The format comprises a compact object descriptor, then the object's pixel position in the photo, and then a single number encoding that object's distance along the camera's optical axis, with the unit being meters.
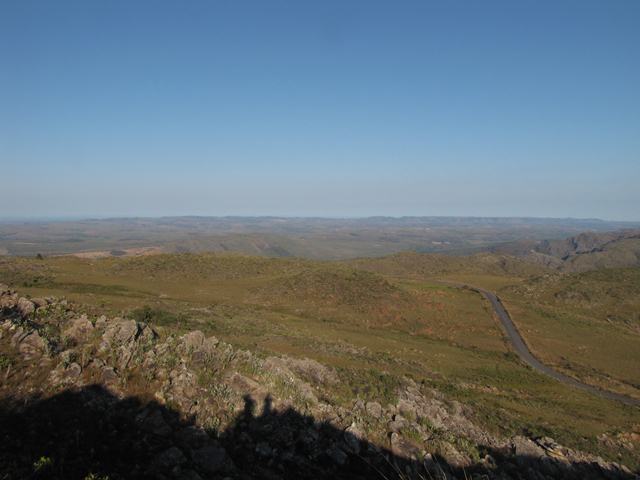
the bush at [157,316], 32.56
